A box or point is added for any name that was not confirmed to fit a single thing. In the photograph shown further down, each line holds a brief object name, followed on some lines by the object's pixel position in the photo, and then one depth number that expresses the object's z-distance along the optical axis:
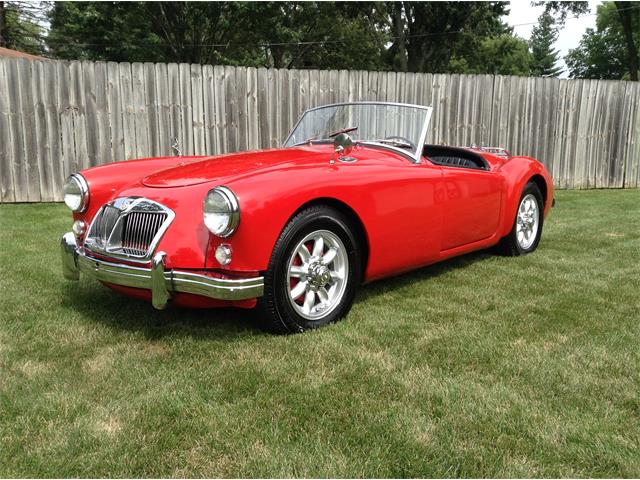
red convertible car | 2.80
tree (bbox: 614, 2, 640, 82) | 24.22
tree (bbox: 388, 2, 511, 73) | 23.30
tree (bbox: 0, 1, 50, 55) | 26.27
